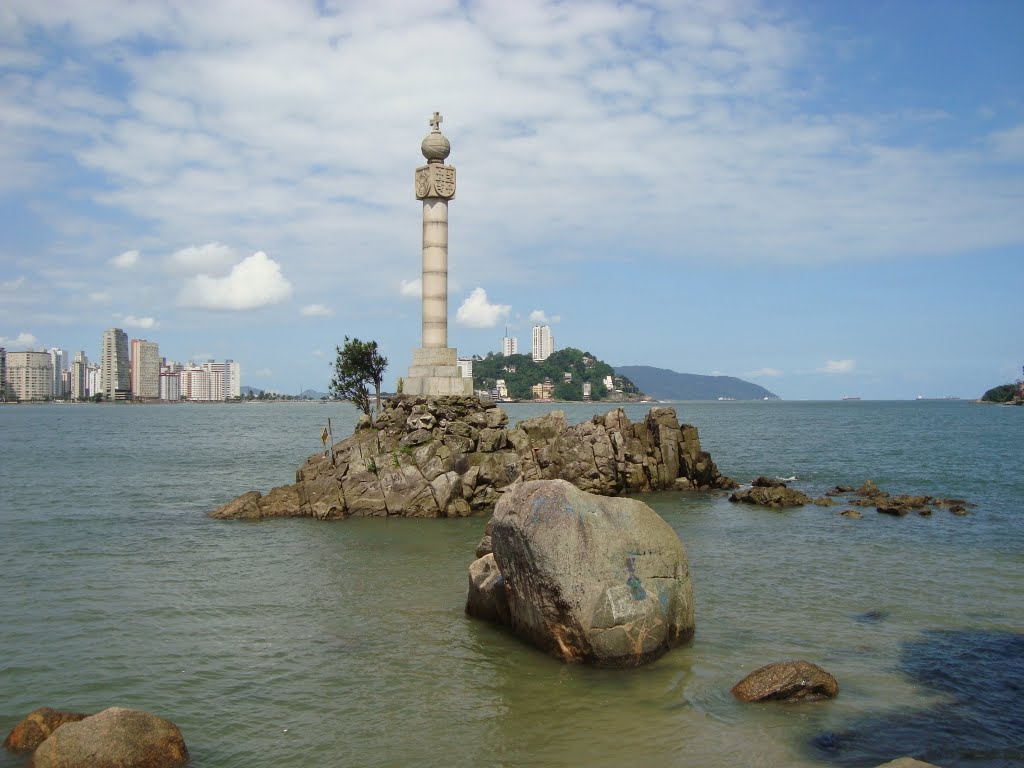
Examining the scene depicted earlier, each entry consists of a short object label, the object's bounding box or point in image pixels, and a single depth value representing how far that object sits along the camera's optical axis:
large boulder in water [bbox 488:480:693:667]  11.75
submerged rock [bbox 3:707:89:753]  9.35
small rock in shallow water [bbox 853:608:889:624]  14.55
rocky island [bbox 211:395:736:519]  28.70
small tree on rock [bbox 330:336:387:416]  47.84
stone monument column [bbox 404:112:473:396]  32.59
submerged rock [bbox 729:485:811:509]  31.50
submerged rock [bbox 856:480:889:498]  33.75
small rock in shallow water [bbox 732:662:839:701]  10.61
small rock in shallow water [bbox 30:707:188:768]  8.49
